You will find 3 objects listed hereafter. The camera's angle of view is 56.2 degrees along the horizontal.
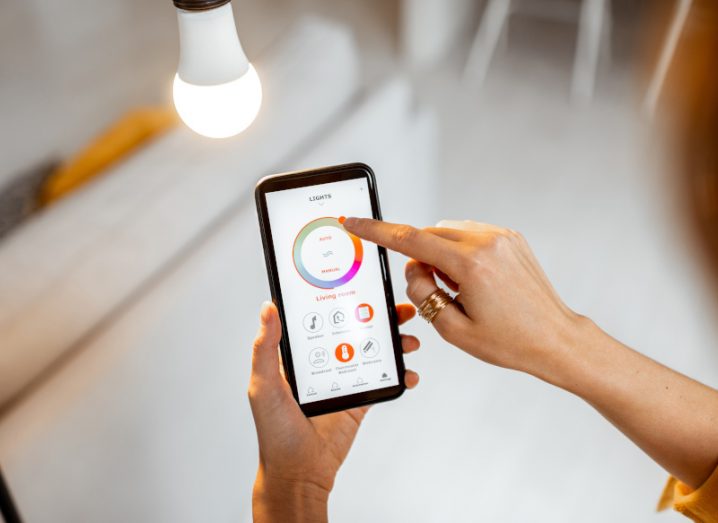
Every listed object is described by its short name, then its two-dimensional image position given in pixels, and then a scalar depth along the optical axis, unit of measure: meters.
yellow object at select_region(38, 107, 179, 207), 1.53
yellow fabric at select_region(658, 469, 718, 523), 0.80
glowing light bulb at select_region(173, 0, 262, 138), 0.63
